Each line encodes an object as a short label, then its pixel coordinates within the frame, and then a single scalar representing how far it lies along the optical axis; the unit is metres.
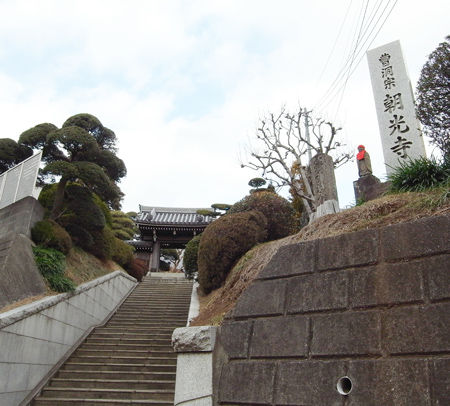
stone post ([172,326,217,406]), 3.61
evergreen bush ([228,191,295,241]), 10.82
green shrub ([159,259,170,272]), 30.50
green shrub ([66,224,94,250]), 11.99
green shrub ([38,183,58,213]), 12.88
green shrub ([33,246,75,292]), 8.80
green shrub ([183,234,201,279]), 13.67
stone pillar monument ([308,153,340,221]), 7.55
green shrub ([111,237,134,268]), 16.17
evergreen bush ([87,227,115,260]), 13.39
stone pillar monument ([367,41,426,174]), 9.07
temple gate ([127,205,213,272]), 23.28
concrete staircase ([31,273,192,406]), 6.58
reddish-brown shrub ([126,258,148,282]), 18.08
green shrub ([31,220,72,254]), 10.01
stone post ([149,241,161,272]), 23.89
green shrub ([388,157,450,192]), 4.90
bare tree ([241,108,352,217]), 15.44
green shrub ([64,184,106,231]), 11.90
